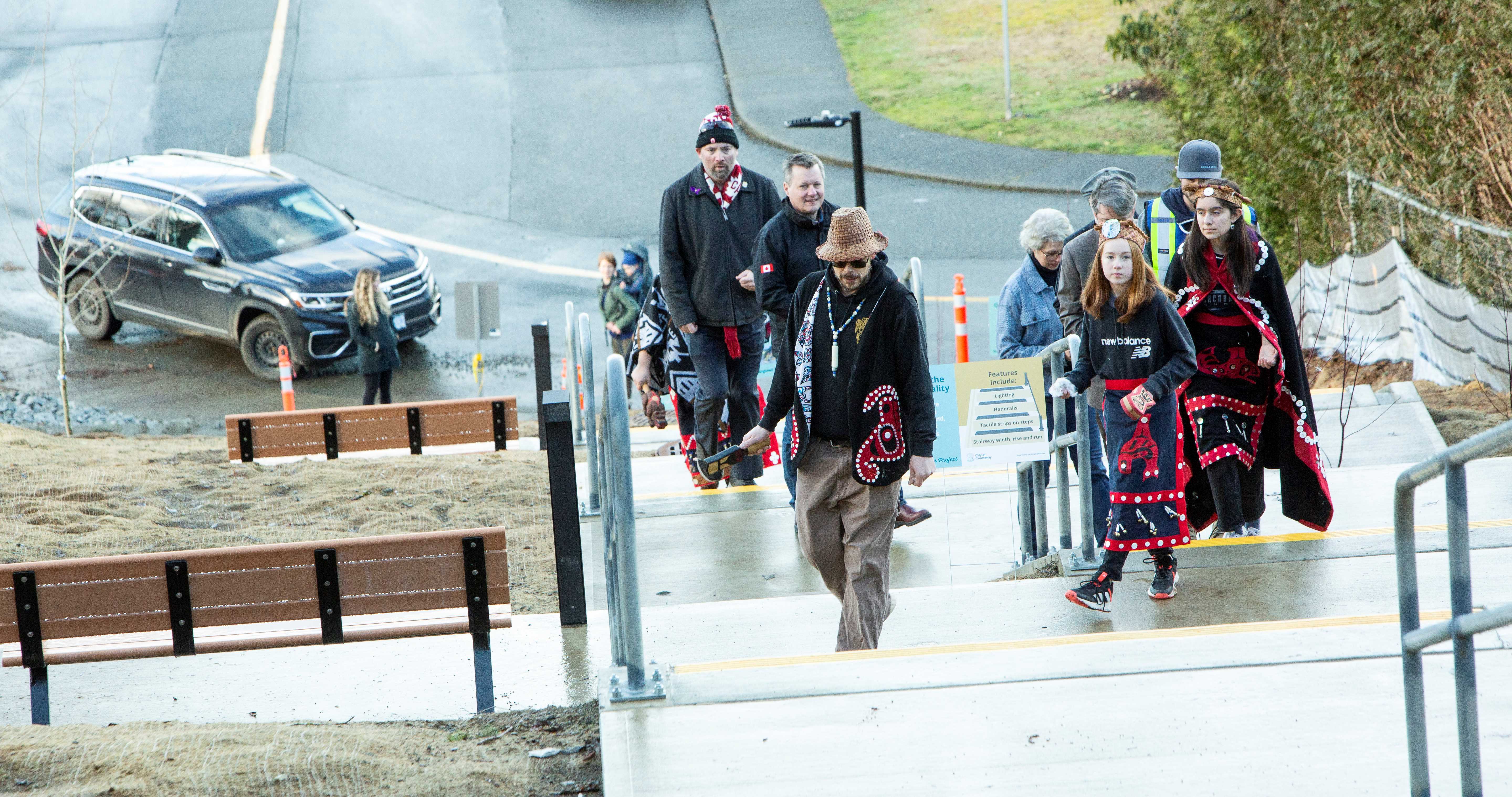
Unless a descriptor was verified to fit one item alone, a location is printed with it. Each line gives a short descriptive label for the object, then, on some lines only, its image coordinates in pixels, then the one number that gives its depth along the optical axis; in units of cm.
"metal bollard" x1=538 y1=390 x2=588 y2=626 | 1166
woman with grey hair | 1323
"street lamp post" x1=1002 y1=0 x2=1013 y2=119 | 4722
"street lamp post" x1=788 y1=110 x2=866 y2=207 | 3022
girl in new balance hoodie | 1061
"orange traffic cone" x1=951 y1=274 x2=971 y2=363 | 2467
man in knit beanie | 1398
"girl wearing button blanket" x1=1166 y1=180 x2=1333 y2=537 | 1145
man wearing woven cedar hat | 953
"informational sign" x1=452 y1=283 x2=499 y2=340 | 2808
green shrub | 2025
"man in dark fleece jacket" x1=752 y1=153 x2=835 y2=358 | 1262
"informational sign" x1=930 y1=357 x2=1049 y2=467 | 1201
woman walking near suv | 2570
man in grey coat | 1176
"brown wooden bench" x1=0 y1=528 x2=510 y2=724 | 1087
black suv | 2928
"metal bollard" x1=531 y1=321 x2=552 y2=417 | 2083
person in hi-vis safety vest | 1176
